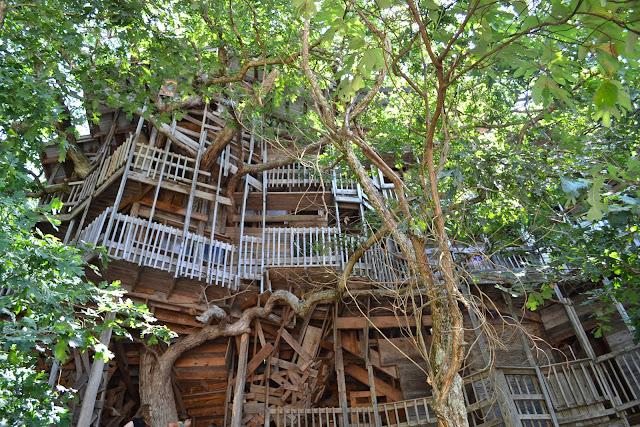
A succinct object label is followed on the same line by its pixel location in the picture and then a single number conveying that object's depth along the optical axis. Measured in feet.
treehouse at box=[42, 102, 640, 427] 29.35
